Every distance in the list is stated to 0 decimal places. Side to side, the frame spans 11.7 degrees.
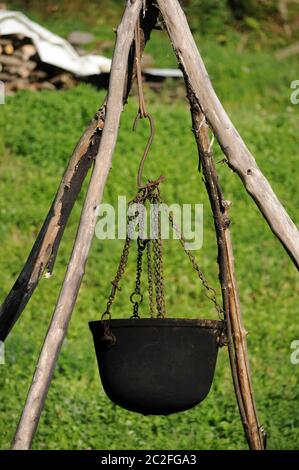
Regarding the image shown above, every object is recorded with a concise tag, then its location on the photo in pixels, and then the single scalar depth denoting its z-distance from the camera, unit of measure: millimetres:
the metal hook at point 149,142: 5446
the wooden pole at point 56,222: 5783
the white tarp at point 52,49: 17206
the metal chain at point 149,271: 5914
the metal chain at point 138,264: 5937
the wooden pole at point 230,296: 5769
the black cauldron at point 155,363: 5179
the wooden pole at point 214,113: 5484
